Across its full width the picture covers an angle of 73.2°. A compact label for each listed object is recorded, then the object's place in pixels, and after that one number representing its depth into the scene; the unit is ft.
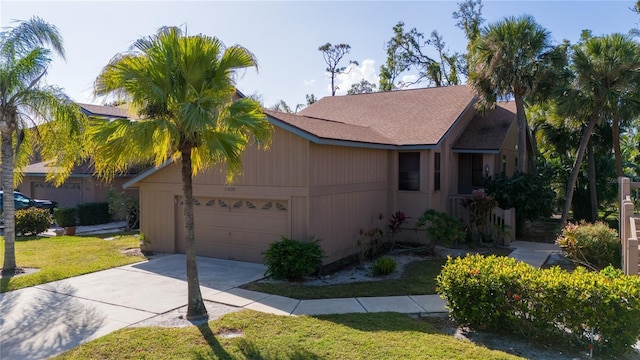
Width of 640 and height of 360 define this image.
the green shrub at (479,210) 46.03
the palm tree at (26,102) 34.55
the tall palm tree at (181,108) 21.88
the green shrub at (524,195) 48.96
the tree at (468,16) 104.54
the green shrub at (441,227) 39.75
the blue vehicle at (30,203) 68.59
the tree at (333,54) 132.36
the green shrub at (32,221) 56.49
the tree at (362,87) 133.44
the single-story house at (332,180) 35.76
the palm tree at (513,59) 48.98
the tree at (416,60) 113.09
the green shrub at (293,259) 31.76
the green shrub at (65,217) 63.16
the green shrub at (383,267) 34.53
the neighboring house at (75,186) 70.74
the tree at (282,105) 136.98
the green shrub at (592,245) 35.09
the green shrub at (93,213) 66.95
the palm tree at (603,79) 48.42
